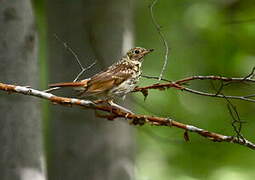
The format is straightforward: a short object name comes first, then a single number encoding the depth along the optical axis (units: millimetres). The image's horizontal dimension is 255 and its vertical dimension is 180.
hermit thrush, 6957
